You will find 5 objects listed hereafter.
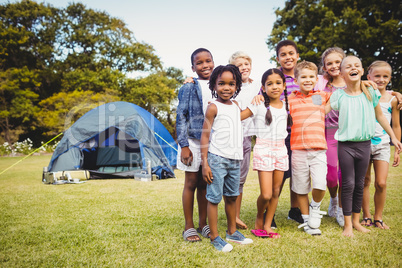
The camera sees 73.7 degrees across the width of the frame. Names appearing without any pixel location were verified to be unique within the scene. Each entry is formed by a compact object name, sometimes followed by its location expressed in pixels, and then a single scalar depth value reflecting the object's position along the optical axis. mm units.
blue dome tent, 6016
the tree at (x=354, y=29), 12949
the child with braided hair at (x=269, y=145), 2314
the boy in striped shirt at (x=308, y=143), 2363
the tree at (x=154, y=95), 20844
